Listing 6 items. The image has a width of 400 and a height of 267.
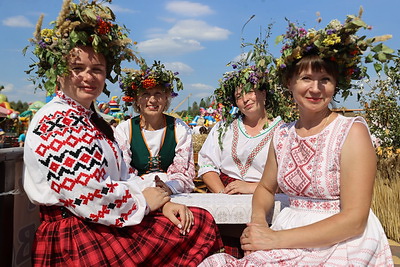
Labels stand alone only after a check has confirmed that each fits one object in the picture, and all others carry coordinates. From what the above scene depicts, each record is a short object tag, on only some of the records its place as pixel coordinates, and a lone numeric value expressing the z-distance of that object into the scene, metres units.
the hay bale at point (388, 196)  4.06
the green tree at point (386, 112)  4.29
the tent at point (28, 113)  16.18
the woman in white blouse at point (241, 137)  3.14
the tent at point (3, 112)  14.76
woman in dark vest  3.13
